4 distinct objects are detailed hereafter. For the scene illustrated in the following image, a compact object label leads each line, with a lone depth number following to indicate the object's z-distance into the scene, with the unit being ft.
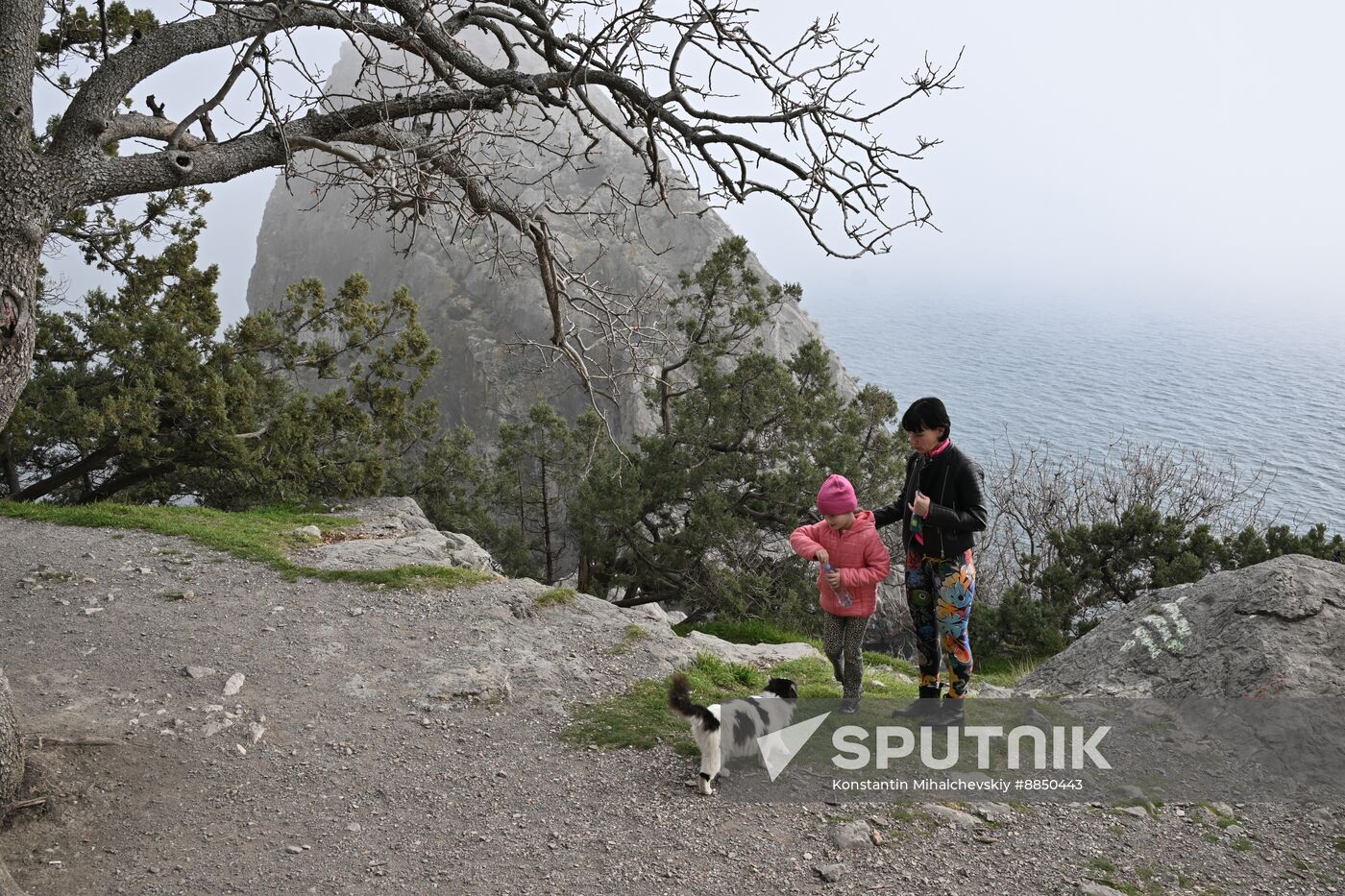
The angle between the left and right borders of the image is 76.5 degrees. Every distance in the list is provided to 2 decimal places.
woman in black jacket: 16.15
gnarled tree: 14.11
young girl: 16.87
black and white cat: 14.60
